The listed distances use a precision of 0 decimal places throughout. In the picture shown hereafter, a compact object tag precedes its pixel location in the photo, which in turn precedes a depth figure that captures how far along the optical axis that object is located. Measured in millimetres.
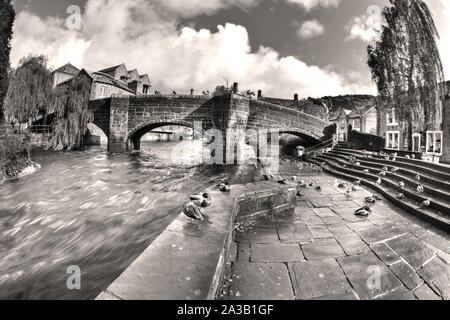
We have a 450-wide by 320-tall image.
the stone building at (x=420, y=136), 14961
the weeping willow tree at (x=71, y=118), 18625
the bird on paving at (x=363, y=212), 4434
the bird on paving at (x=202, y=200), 3385
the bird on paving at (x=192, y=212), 2873
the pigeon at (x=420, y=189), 5540
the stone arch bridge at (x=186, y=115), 14848
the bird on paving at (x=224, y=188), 4263
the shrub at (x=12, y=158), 8765
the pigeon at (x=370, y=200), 5430
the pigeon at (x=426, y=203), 4762
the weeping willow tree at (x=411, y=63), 13250
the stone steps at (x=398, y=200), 4154
